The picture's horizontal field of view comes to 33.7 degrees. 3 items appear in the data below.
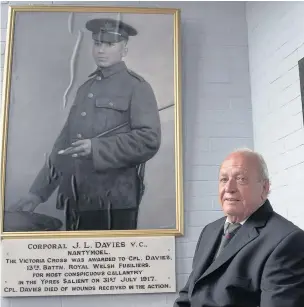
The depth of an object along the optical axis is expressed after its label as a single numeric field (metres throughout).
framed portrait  2.59
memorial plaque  2.50
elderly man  1.45
